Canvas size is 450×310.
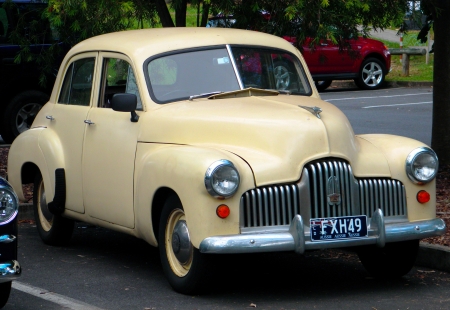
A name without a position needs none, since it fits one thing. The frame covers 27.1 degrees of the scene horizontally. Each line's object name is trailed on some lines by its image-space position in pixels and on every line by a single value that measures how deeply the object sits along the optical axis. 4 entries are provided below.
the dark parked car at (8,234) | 5.50
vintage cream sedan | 6.09
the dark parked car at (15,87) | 13.42
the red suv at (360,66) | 22.78
